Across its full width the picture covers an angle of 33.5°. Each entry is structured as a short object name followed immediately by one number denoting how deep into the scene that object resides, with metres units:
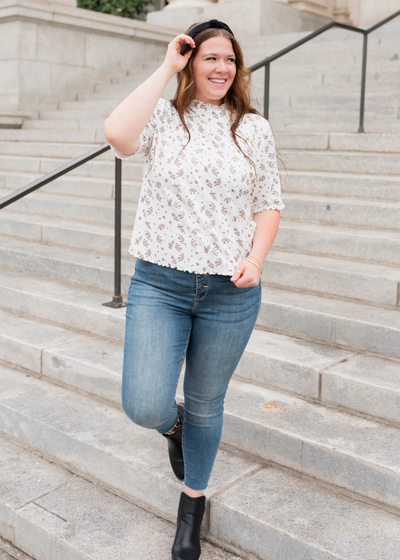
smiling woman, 2.20
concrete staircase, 2.73
